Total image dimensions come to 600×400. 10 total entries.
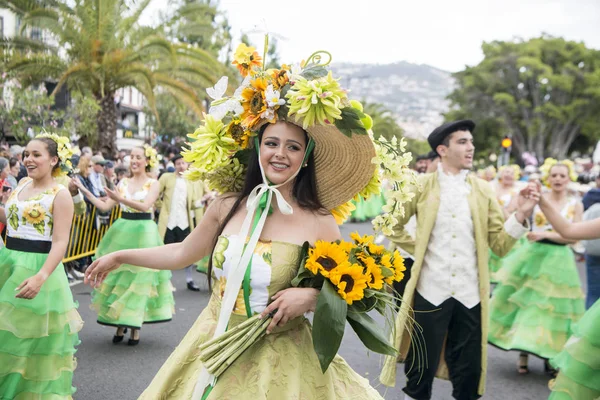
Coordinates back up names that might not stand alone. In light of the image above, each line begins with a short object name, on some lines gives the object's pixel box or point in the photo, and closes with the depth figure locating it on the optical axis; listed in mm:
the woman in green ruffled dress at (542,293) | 6496
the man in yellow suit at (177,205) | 9859
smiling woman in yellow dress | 2785
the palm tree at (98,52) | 14648
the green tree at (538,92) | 46844
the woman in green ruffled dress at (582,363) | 3648
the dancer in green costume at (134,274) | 6863
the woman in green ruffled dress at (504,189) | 9609
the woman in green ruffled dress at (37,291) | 4457
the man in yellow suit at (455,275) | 4812
